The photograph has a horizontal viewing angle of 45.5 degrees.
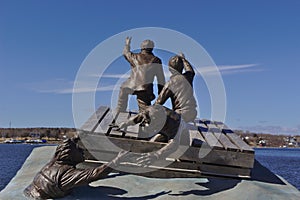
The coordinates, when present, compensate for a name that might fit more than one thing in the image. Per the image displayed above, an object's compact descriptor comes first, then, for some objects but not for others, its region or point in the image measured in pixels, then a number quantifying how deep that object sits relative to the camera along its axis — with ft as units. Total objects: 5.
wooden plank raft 18.45
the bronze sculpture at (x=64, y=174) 15.84
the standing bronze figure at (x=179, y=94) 20.44
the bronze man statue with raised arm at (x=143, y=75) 24.40
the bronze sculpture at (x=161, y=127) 17.42
